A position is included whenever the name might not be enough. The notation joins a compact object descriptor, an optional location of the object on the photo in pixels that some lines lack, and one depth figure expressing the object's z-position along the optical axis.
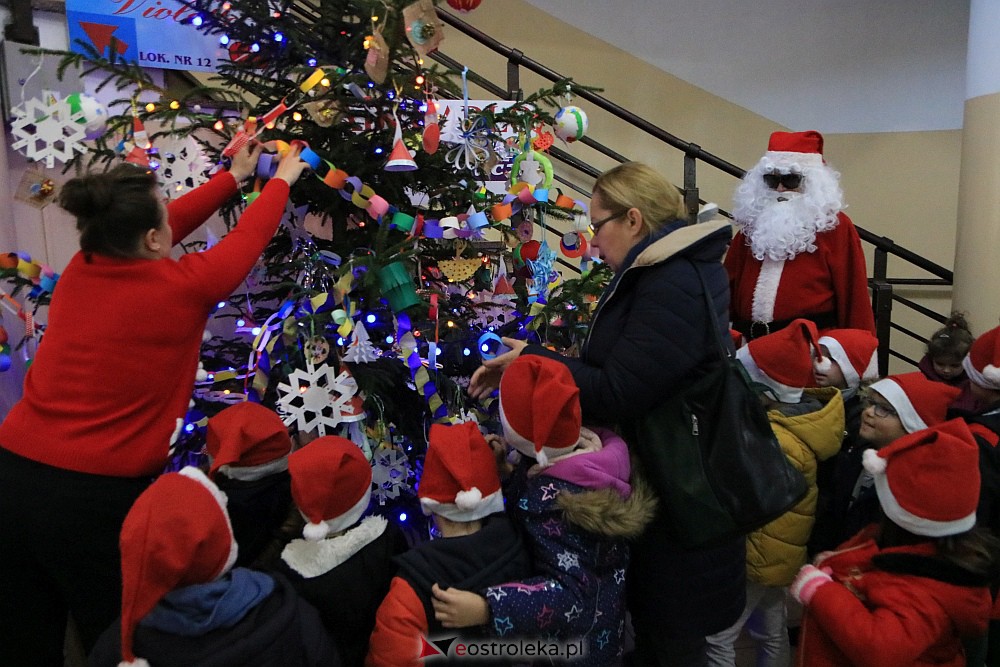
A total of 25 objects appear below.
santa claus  2.64
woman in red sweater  1.54
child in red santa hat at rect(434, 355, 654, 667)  1.42
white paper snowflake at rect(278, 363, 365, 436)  1.83
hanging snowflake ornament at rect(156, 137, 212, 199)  2.01
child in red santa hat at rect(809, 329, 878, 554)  2.11
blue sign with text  2.46
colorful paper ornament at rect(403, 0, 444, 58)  1.85
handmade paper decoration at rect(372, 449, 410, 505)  2.11
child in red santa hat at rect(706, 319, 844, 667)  1.93
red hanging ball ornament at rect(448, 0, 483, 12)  2.05
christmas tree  1.89
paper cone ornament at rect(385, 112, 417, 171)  1.87
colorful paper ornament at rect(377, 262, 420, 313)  1.81
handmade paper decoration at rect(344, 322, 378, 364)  1.83
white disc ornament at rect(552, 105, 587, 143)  2.20
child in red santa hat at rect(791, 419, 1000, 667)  1.47
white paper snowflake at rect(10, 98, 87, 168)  1.91
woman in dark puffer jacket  1.53
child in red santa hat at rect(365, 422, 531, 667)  1.39
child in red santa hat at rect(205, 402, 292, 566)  1.64
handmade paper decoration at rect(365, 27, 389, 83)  1.87
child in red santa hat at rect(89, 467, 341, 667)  1.18
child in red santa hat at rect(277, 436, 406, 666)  1.47
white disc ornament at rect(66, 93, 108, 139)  1.91
